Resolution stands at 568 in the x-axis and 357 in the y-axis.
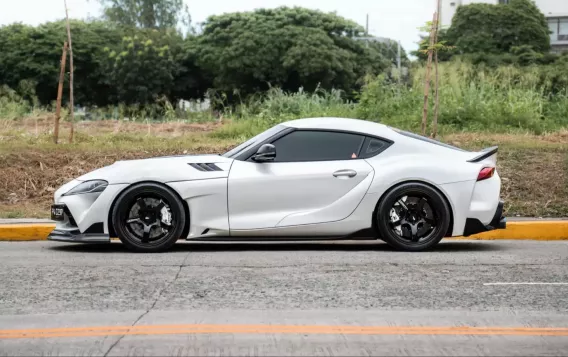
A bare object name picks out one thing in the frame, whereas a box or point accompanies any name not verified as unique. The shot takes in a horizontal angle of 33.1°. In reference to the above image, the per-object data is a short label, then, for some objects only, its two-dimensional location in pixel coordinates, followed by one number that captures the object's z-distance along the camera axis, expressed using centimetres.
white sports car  908
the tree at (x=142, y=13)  7969
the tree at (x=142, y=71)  5719
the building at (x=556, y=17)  7619
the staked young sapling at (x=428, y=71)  1551
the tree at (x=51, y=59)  5697
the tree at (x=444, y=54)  5629
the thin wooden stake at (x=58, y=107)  1678
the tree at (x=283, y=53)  5575
